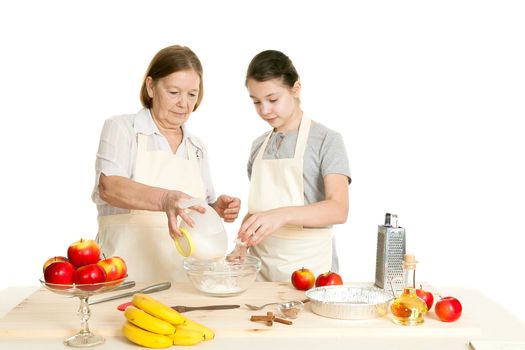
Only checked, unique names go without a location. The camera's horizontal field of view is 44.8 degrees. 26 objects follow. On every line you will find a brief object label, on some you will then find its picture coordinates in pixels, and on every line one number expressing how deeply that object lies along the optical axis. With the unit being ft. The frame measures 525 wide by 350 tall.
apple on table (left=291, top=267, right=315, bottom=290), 7.51
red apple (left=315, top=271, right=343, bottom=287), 7.27
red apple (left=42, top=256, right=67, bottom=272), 6.11
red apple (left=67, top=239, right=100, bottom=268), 5.97
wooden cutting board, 5.97
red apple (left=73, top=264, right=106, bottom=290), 5.60
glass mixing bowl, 7.09
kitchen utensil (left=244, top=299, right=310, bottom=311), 6.60
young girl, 8.86
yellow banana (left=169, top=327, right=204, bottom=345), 5.65
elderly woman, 9.05
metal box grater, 7.16
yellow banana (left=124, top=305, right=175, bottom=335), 5.60
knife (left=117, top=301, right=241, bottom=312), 6.47
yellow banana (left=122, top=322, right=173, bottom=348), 5.56
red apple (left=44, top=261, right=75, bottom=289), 5.60
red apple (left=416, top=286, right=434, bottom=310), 6.58
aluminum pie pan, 6.23
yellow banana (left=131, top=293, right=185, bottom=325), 5.72
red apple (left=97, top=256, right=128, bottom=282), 5.76
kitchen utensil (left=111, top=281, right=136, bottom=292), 7.45
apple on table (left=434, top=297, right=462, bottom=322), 6.24
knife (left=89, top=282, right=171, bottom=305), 6.96
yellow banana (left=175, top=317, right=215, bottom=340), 5.76
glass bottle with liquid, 6.15
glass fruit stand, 5.60
